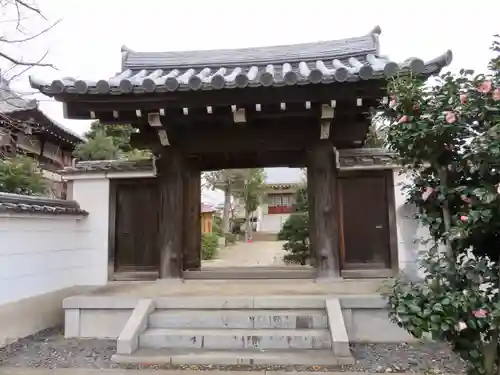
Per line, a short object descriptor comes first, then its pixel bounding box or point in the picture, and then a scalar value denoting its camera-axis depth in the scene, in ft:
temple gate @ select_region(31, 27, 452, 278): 15.30
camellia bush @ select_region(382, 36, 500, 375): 7.73
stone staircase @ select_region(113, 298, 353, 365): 12.45
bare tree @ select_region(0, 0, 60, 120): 16.10
